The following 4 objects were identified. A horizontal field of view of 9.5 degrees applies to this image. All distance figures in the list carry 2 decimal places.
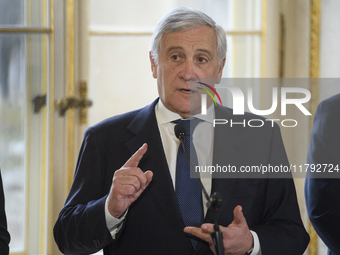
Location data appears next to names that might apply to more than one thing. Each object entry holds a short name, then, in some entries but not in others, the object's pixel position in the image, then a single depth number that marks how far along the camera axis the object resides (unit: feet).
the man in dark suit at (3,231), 14.52
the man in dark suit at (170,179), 14.56
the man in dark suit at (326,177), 15.06
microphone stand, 13.98
